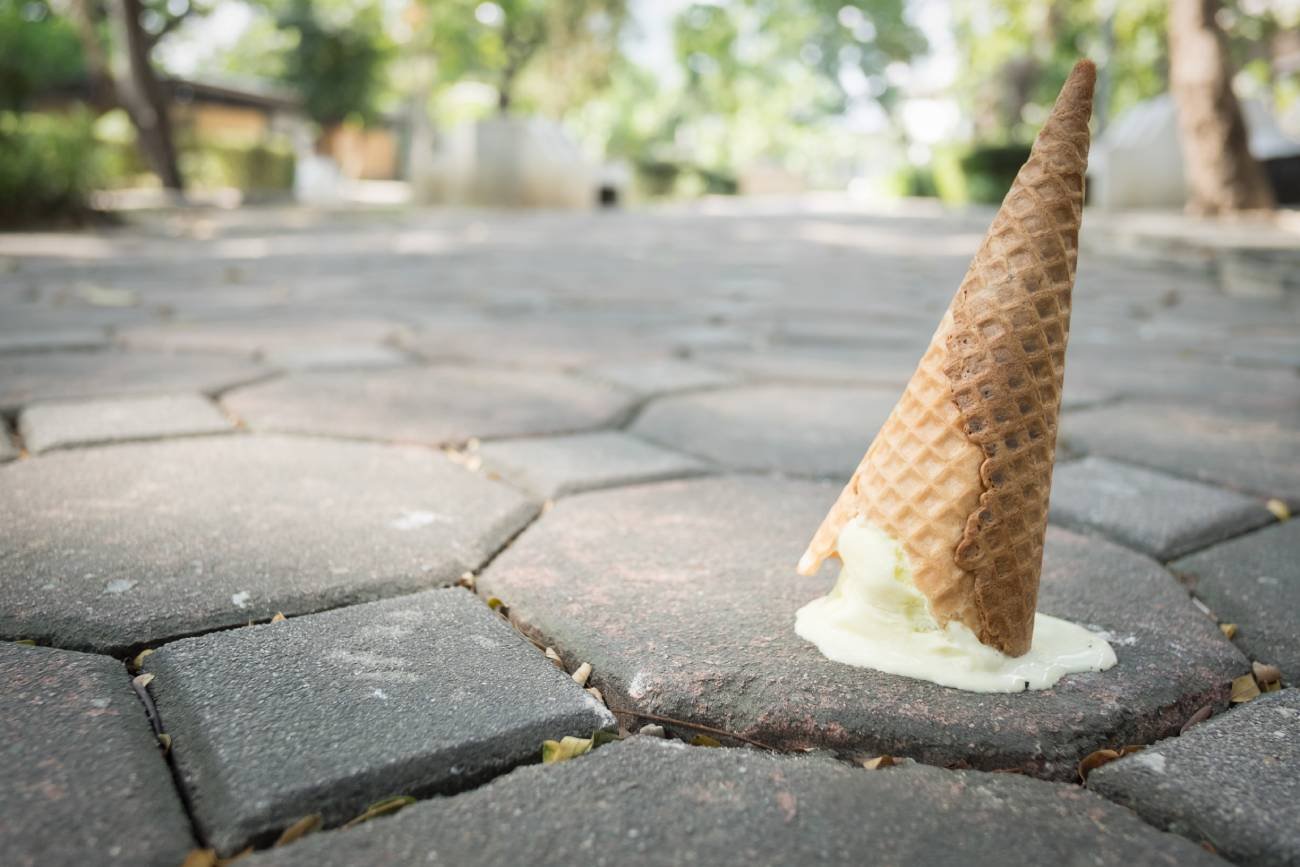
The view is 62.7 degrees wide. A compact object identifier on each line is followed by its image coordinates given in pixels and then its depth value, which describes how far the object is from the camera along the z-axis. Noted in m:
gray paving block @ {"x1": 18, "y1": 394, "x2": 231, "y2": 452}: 0.47
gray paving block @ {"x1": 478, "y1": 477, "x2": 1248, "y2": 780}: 0.24
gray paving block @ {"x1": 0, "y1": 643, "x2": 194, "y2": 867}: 0.19
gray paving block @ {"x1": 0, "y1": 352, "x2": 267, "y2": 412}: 0.56
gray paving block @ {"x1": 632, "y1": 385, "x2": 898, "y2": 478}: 0.49
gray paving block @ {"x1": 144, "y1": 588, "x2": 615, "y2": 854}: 0.21
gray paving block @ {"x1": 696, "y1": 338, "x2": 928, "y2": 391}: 0.70
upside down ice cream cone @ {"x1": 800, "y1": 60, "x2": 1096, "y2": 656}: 0.26
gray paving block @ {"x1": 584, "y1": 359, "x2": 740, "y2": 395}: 0.65
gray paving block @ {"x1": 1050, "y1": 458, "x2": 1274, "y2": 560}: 0.39
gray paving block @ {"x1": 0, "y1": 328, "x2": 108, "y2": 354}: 0.70
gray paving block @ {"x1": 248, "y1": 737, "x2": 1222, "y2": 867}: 0.20
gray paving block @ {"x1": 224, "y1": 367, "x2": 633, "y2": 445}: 0.52
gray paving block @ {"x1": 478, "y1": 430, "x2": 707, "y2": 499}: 0.43
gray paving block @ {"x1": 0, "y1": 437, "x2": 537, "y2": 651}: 0.29
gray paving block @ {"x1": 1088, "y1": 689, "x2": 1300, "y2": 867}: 0.21
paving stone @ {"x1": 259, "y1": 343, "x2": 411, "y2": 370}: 0.68
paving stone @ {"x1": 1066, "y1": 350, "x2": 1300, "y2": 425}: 0.64
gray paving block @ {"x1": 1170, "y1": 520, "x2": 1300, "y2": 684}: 0.30
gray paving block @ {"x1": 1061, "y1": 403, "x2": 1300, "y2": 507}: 0.47
